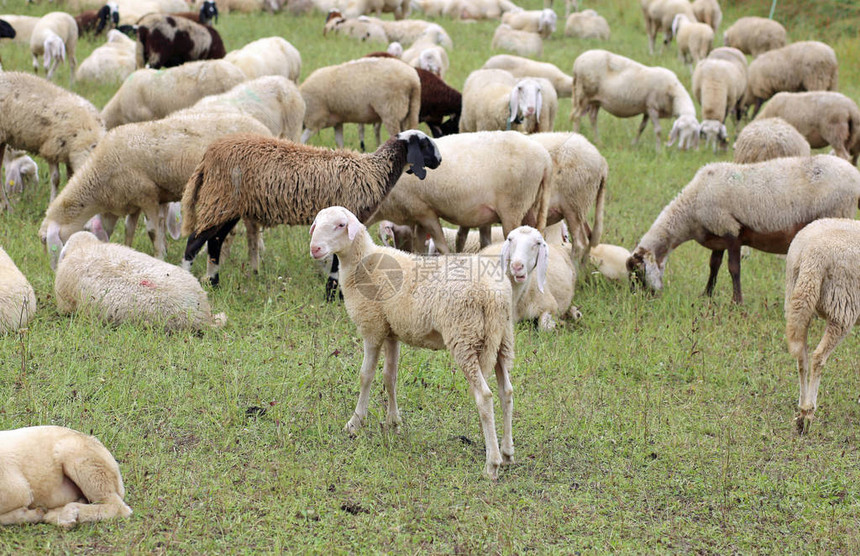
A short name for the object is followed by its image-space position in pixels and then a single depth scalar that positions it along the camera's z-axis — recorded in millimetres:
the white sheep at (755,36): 21128
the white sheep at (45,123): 9445
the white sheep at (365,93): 11828
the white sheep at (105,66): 15273
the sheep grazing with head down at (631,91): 14789
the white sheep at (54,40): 14602
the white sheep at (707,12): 24141
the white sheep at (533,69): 15977
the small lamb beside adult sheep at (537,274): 5449
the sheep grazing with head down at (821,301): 5609
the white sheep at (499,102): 11609
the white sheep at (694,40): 20766
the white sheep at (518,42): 21172
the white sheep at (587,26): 24531
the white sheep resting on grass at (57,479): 3990
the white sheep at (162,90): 10898
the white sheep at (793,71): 16375
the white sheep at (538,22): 24422
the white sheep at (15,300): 6383
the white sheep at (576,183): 8945
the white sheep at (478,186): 8188
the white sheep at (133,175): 8117
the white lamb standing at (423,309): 4758
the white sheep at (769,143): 10148
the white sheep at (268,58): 13469
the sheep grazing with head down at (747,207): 8078
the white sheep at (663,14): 23469
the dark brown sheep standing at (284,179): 7477
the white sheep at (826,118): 12391
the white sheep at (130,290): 6613
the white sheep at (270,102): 9844
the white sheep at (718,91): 15203
